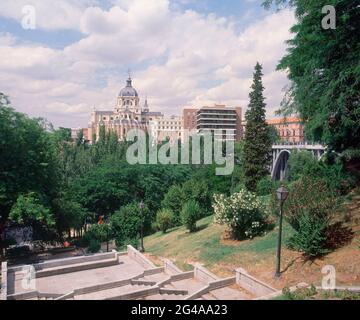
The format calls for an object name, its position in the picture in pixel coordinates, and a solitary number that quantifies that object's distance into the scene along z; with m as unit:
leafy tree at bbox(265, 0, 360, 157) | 12.25
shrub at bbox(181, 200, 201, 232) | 21.52
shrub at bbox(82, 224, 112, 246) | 26.48
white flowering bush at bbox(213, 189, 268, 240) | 15.90
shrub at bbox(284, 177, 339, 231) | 11.72
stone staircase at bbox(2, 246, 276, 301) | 11.71
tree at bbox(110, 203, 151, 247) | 25.64
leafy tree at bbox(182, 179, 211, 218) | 27.25
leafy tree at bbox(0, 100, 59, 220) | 20.06
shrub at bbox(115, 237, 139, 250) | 22.86
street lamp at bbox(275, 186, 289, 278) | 10.84
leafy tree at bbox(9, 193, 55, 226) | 18.47
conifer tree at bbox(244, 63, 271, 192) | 30.39
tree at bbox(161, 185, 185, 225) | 28.38
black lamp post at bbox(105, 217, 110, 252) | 25.87
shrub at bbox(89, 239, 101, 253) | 23.58
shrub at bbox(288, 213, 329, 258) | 11.51
